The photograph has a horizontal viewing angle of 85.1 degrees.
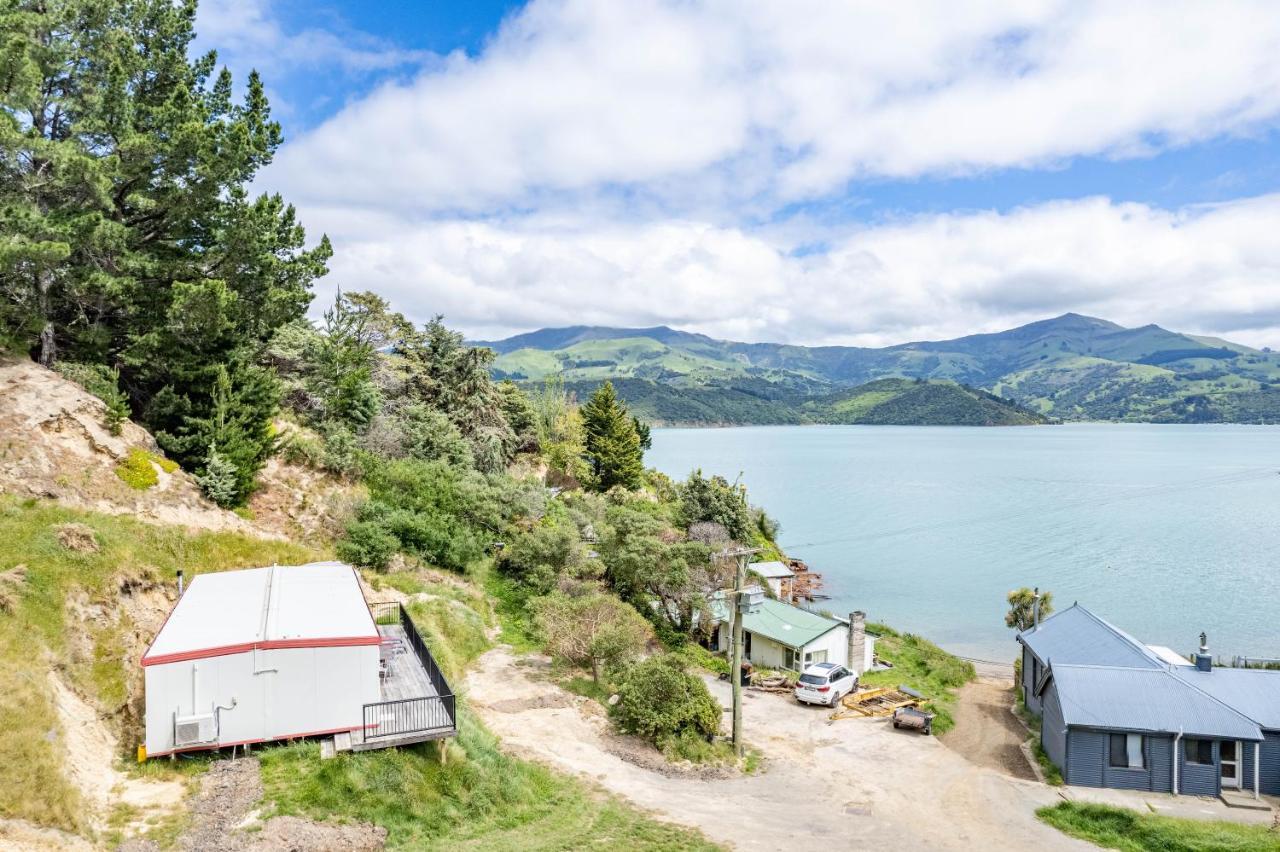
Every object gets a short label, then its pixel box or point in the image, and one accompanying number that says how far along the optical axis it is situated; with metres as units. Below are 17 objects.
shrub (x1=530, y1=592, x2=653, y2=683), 23.95
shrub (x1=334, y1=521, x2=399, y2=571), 26.25
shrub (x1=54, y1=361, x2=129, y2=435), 21.64
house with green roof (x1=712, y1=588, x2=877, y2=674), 31.59
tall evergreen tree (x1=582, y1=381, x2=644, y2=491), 54.69
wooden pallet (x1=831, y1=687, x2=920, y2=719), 26.89
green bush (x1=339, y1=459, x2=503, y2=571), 27.11
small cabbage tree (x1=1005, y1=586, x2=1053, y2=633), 36.28
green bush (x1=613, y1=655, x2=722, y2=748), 20.44
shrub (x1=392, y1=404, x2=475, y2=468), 37.75
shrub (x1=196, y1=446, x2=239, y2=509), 23.05
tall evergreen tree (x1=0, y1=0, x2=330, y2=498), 21.06
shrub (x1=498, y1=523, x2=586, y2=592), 31.56
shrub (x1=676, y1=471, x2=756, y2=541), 48.59
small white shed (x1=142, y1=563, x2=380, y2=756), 12.38
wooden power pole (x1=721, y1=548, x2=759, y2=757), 20.08
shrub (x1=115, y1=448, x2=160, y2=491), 20.53
